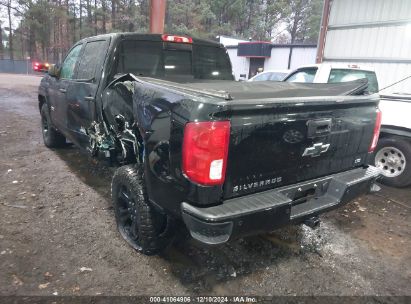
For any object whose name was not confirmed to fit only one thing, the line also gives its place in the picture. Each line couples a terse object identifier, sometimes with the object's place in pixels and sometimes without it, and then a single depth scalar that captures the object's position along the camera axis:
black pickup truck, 2.07
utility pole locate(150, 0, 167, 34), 8.80
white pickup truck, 4.75
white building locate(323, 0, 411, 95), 8.63
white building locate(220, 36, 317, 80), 19.84
